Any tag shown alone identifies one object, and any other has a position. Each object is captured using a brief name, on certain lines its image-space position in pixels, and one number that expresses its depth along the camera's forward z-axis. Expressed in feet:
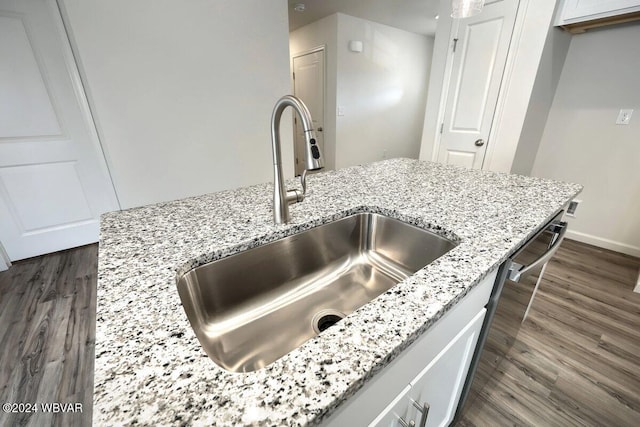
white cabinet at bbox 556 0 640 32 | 5.60
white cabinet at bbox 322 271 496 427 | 1.45
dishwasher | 2.51
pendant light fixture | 4.38
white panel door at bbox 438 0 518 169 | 7.10
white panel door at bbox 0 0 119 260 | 6.29
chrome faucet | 2.07
